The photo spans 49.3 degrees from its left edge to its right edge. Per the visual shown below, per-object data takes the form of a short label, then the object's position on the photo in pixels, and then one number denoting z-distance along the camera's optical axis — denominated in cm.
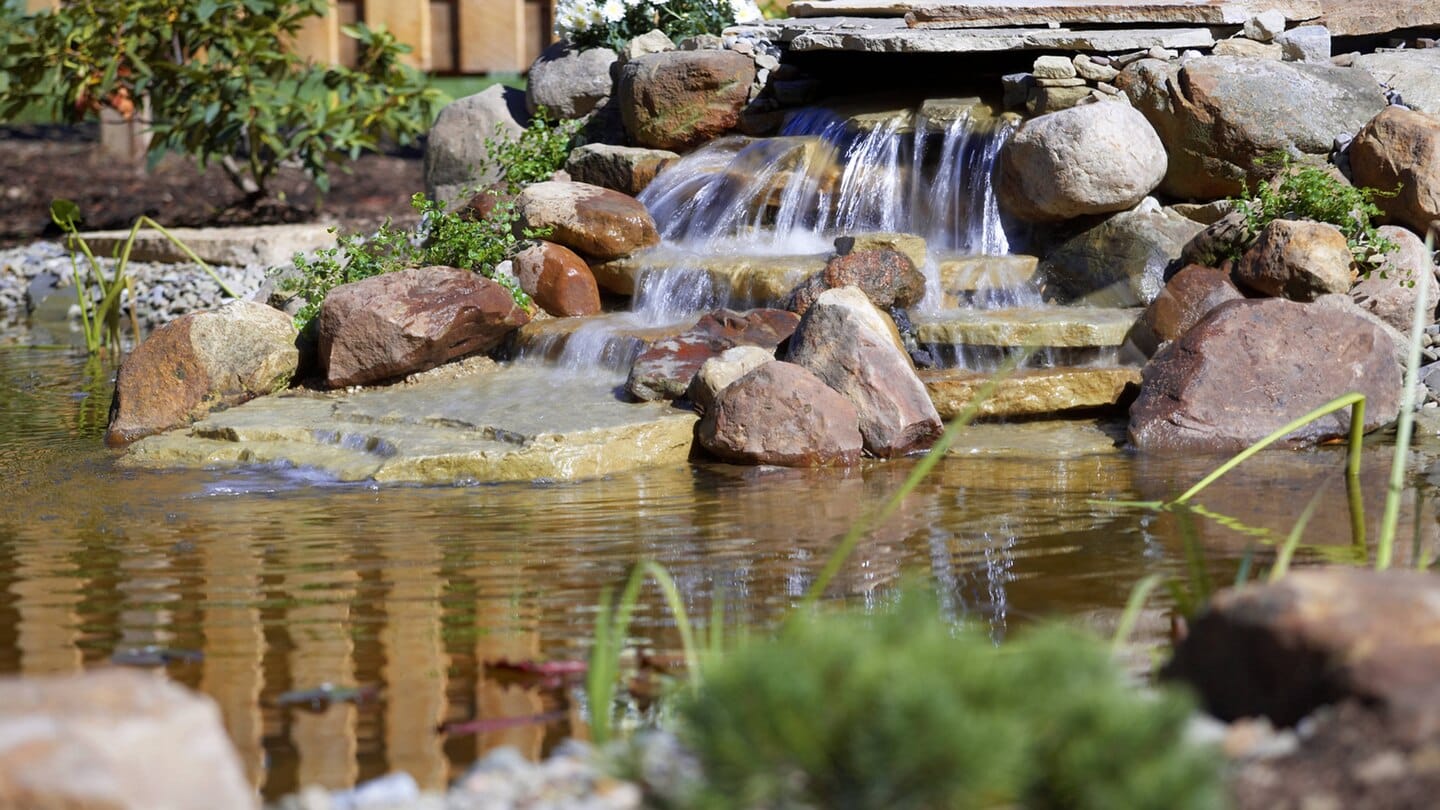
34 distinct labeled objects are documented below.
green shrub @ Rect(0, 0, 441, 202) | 1141
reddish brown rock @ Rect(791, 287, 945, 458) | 637
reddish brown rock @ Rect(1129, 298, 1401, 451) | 629
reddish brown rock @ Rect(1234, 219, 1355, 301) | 702
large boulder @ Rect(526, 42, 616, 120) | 1043
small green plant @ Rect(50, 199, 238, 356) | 839
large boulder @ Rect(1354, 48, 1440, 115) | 844
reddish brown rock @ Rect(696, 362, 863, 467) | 618
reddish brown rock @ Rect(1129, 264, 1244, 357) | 710
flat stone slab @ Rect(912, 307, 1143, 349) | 711
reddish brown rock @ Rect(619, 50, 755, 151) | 951
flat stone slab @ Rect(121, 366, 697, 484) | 601
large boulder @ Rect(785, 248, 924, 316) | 732
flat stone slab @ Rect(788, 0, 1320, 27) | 866
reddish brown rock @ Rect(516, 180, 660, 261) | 834
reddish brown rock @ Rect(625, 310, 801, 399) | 677
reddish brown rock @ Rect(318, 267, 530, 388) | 723
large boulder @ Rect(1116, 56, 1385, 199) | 784
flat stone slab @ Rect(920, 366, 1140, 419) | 674
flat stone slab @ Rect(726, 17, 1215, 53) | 854
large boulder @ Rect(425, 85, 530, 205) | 1054
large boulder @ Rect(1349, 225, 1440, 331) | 715
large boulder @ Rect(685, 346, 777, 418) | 654
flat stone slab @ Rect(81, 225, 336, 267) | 1110
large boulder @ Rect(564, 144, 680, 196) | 935
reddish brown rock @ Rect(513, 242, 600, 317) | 819
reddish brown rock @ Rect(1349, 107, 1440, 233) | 738
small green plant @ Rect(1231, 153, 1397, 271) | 730
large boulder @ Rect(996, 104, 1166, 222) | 774
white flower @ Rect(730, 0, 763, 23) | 1088
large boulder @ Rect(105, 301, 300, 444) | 704
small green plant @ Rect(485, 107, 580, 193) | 951
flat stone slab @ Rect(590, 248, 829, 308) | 774
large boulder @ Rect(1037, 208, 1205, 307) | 775
